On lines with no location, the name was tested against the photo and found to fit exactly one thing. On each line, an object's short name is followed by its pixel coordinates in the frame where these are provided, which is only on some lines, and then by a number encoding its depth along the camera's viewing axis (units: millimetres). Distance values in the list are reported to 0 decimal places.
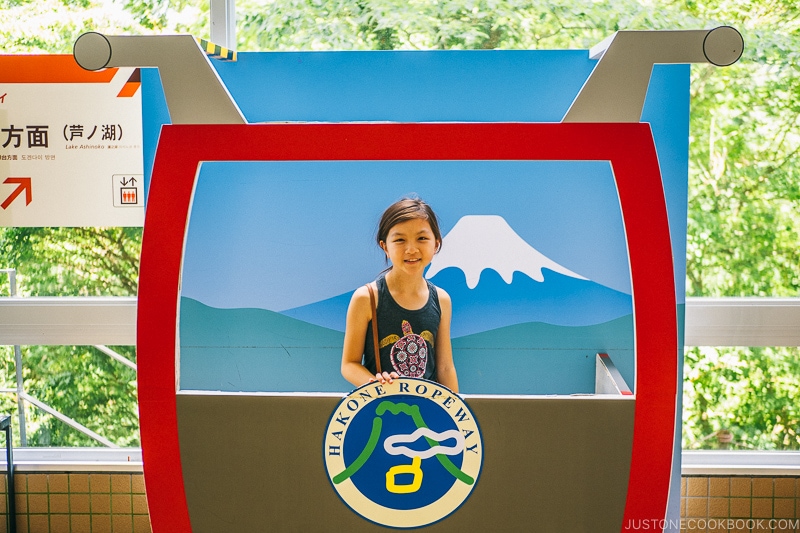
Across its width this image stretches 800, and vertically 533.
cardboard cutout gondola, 1608
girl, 2059
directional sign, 2719
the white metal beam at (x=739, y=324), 2811
